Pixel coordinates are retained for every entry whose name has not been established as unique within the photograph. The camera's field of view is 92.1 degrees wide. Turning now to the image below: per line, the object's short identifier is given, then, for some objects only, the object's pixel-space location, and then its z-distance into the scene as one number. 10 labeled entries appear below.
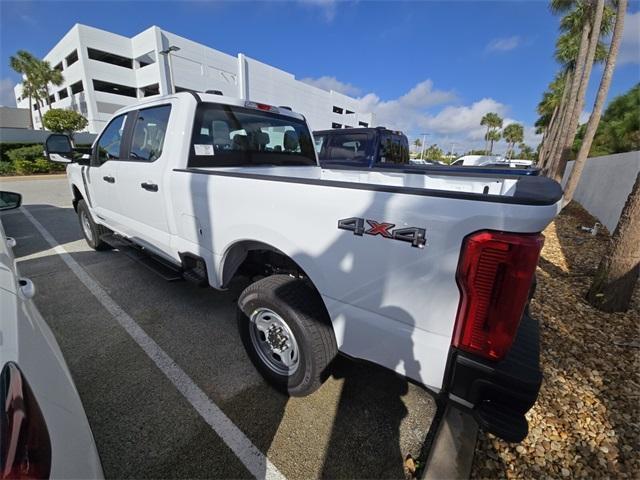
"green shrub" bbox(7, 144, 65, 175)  18.38
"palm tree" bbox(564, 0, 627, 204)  8.89
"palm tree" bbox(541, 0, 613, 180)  12.02
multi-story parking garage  32.62
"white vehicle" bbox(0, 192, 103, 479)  0.76
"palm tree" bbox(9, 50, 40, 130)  37.16
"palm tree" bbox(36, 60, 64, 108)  37.00
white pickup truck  1.29
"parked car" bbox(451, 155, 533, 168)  24.82
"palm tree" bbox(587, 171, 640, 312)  3.44
